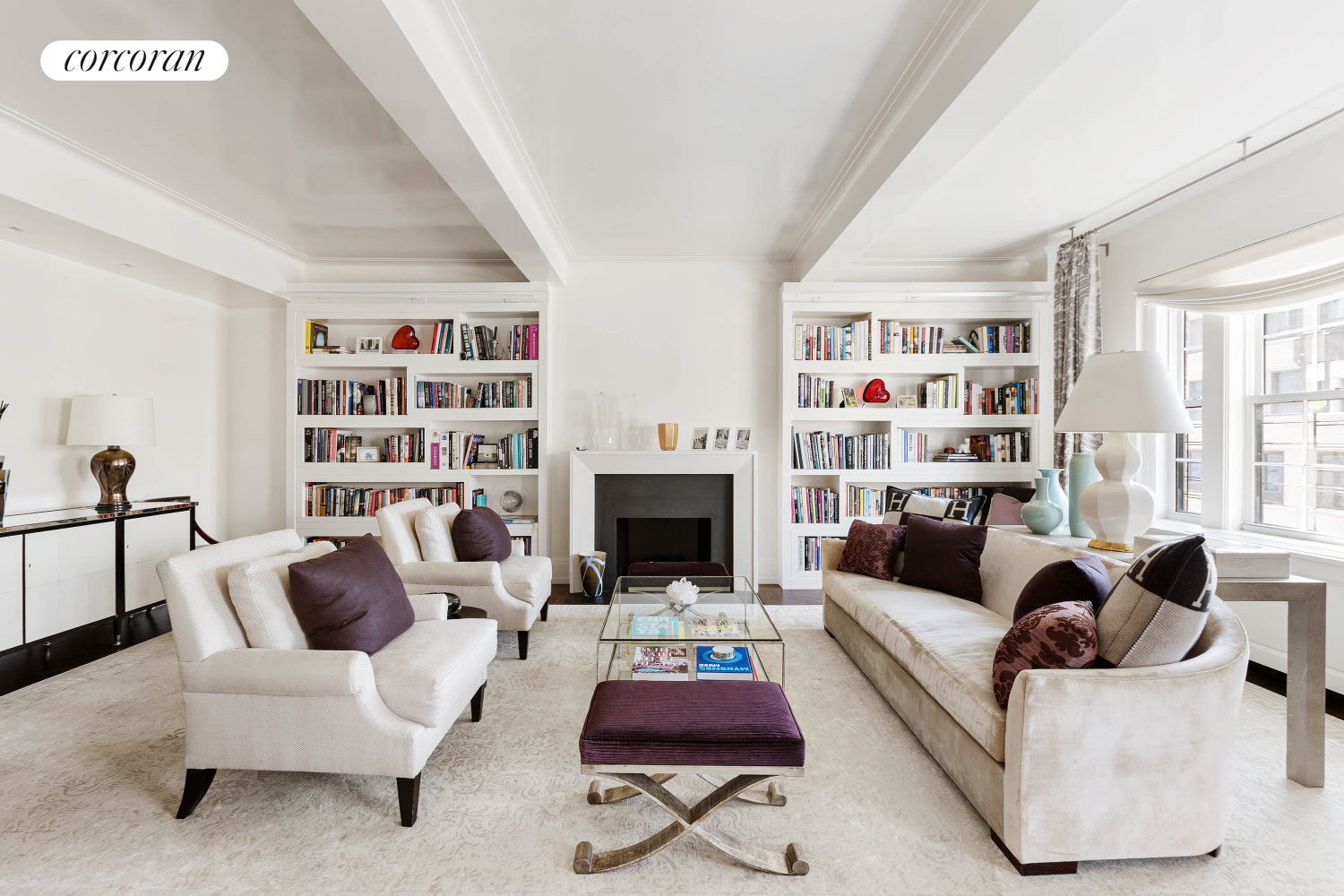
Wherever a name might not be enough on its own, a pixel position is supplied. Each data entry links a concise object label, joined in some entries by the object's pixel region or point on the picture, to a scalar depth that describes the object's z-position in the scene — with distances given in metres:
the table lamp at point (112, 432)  3.55
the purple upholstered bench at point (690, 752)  1.59
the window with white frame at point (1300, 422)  3.07
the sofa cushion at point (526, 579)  3.27
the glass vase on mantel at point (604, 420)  4.79
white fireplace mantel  4.61
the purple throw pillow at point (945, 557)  2.94
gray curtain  4.20
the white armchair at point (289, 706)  1.80
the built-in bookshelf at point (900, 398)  4.70
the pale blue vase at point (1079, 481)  2.99
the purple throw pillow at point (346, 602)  1.96
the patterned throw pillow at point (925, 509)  3.39
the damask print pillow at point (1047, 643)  1.67
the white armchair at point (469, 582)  3.17
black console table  3.07
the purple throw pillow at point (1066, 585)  1.93
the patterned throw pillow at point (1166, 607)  1.62
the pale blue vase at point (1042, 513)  3.02
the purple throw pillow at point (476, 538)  3.41
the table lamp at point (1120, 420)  2.37
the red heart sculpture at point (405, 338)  4.73
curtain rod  2.77
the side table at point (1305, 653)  1.98
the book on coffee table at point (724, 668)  2.28
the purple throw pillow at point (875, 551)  3.27
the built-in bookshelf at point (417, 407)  4.68
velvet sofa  1.59
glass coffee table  2.32
